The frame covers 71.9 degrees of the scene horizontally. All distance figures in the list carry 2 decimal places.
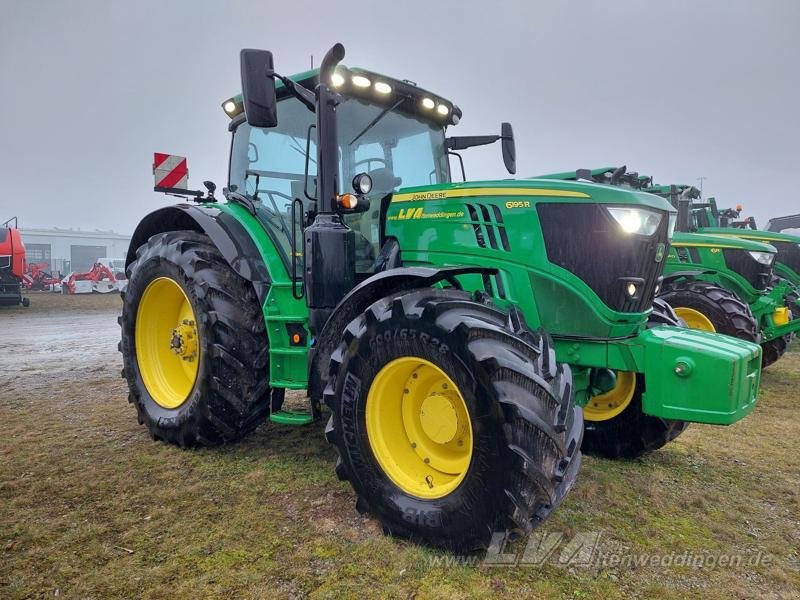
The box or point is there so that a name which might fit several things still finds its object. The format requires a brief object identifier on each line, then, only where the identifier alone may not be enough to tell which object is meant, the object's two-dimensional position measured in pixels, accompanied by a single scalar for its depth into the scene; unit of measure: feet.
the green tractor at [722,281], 19.80
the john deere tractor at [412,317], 7.59
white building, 191.31
